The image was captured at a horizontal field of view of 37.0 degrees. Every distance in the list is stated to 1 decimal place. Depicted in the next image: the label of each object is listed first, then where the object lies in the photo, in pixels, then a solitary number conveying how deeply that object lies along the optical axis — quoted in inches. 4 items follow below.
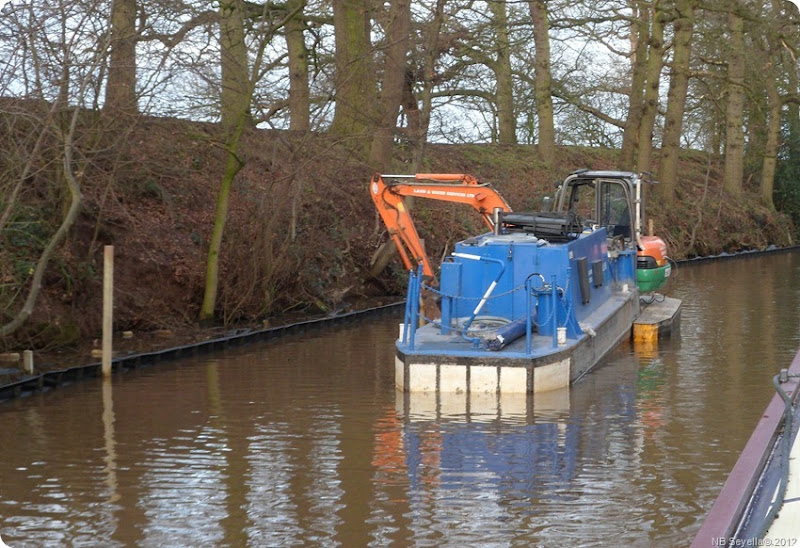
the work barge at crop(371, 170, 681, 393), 555.8
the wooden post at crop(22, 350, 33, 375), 591.8
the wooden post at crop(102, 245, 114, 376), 605.6
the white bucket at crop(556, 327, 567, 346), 577.7
